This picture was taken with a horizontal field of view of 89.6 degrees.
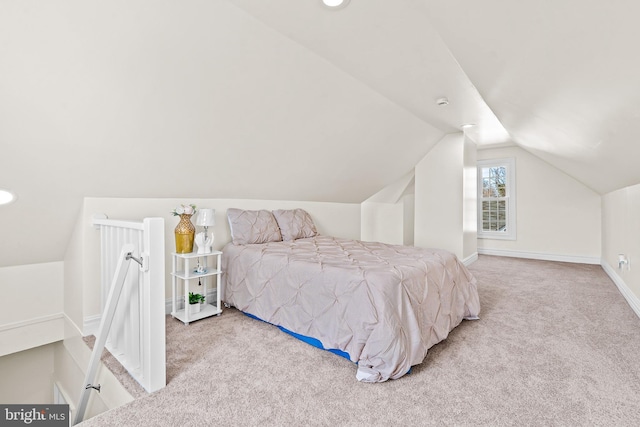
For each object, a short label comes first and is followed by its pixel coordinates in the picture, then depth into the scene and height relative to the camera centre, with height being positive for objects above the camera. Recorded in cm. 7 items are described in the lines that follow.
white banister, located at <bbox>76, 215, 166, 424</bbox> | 166 -51
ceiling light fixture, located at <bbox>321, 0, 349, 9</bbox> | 173 +114
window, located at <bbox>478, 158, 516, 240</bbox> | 580 +26
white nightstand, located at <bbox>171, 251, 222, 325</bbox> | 260 -57
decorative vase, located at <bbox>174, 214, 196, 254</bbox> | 274 -18
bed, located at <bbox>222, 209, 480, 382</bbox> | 183 -55
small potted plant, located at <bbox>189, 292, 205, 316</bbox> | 273 -76
